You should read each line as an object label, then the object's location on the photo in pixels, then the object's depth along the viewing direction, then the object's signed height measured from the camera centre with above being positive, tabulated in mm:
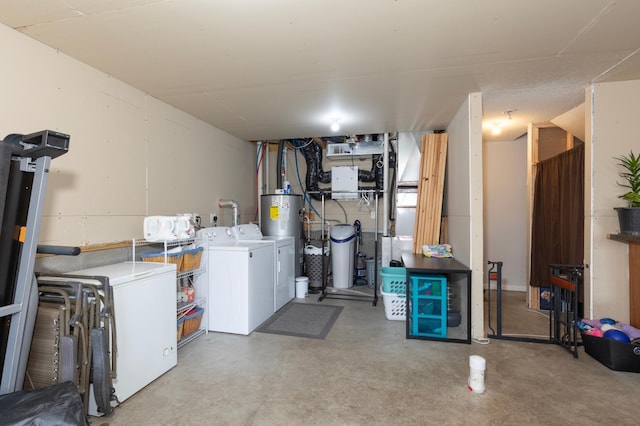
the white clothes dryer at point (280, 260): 3771 -544
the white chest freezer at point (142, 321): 1983 -734
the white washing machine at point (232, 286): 3078 -690
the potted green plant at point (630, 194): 2518 +267
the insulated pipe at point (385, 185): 4762 +572
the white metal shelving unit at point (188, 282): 2777 -647
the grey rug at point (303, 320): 3143 -1144
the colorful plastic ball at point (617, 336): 2358 -868
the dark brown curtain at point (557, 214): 3373 +123
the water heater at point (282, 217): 4582 +38
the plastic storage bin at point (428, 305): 2994 -852
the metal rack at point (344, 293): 4229 -1034
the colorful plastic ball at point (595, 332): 2513 -895
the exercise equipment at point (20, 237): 1499 -113
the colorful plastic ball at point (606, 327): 2484 -841
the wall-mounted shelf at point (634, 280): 2673 -482
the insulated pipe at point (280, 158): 4914 +990
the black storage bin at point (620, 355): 2324 -1002
